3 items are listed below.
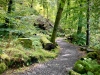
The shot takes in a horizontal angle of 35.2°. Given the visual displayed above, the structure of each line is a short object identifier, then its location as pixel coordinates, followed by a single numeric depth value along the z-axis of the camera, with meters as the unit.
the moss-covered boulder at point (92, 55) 9.68
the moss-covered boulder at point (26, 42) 9.38
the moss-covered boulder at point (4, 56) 7.14
